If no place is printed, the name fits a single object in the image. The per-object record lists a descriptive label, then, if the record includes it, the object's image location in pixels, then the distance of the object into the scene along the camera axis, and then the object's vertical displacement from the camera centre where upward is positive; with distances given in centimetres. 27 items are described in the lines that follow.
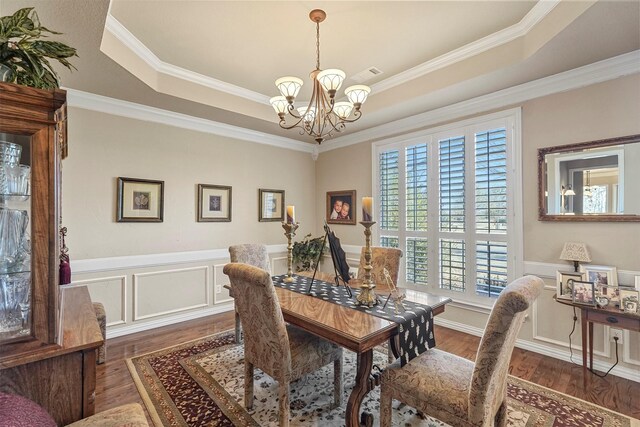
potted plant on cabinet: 105 +61
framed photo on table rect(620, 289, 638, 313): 222 -65
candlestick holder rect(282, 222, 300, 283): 255 -19
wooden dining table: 156 -63
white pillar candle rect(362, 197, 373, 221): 192 +5
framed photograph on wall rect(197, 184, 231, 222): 398 +18
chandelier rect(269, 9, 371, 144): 212 +96
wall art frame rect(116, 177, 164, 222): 337 +18
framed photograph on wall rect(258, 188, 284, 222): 459 +17
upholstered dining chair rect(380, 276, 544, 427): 129 -86
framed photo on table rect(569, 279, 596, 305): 239 -64
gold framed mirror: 241 +31
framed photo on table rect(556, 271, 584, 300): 258 -60
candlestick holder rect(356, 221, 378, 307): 198 -49
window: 312 +12
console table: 219 -81
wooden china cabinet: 103 -11
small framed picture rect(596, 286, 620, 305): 234 -63
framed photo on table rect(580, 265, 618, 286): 244 -50
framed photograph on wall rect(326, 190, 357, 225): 471 +14
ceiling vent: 315 +156
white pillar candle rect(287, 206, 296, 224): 262 +0
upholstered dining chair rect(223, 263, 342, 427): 169 -83
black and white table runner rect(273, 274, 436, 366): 171 -64
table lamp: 256 -34
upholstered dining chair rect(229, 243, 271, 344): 302 -43
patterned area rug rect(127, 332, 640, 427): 195 -136
